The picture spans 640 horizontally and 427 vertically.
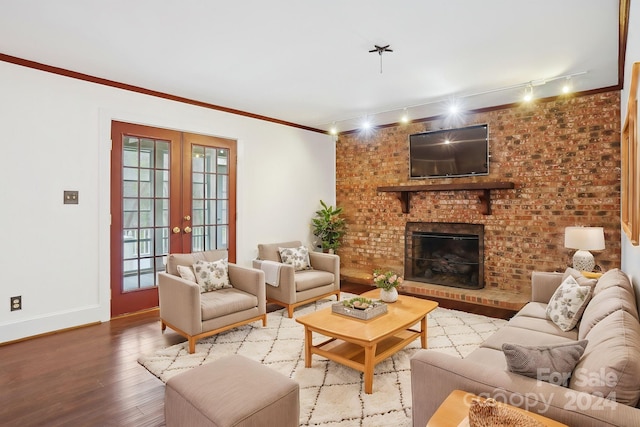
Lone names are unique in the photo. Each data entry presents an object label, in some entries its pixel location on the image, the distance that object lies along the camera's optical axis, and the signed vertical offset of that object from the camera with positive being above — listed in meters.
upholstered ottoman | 1.60 -0.87
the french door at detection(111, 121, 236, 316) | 4.12 +0.13
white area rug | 2.27 -1.23
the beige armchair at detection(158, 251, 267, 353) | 3.17 -0.84
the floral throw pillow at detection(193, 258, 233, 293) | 3.68 -0.64
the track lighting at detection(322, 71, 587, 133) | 3.90 +1.46
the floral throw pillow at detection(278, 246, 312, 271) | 4.86 -0.60
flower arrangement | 3.38 -0.64
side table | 1.30 -0.76
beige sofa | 1.31 -0.70
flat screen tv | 5.05 +0.90
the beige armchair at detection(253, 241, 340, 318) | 4.20 -0.82
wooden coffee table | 2.55 -0.89
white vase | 3.38 -0.77
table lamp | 3.70 -0.30
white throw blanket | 4.29 -0.71
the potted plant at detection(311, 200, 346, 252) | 6.28 -0.24
